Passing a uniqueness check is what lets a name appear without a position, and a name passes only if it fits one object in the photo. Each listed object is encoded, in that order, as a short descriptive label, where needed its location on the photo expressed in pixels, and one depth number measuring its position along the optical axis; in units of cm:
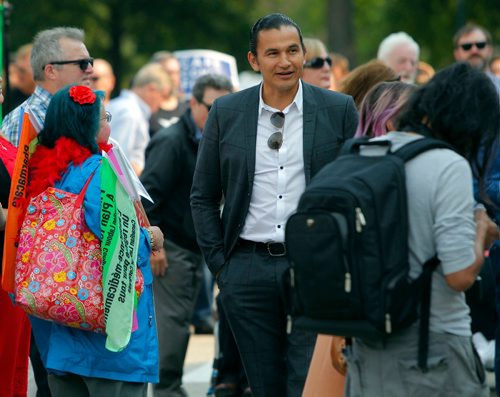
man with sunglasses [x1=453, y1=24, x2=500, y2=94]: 2433
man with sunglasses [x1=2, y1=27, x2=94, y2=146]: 1525
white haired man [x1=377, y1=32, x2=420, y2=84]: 2249
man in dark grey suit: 1240
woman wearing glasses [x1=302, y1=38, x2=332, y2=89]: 1871
